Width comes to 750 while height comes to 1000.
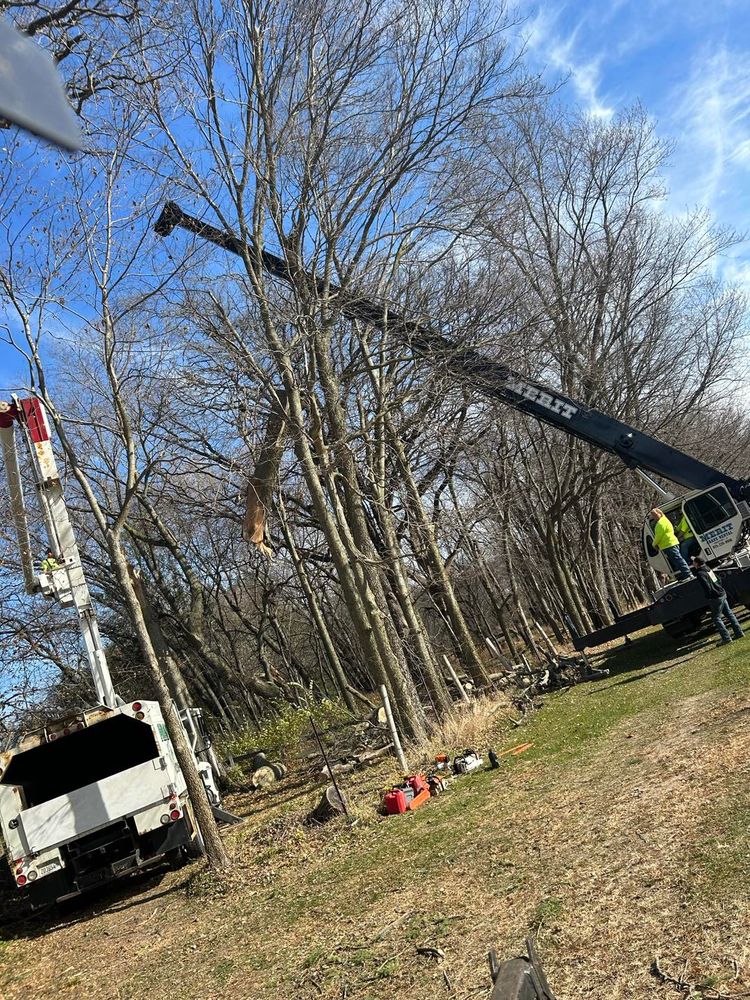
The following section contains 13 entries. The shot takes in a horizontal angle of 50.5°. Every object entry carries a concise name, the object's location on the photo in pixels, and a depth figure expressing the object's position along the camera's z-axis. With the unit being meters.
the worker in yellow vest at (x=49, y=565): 10.88
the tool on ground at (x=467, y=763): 10.18
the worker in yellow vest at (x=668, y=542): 13.34
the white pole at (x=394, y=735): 11.24
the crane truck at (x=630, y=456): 13.21
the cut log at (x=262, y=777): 15.46
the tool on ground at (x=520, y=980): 3.10
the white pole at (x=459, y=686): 14.64
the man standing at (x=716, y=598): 12.35
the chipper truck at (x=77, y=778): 9.30
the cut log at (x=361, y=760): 13.00
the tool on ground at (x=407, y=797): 9.27
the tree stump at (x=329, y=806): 9.80
